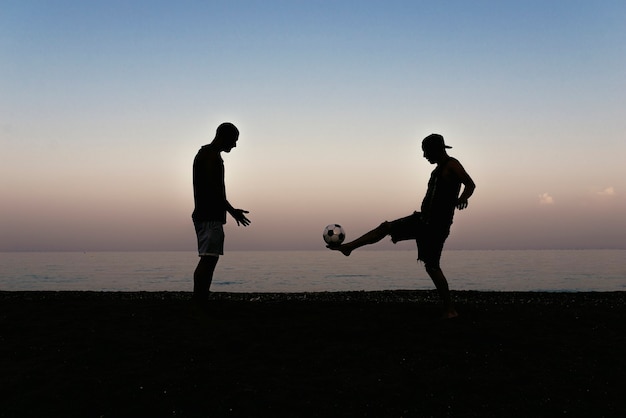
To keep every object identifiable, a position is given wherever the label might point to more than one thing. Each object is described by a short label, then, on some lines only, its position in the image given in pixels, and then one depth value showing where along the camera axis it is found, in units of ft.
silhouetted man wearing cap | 26.94
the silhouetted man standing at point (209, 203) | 25.81
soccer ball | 30.58
